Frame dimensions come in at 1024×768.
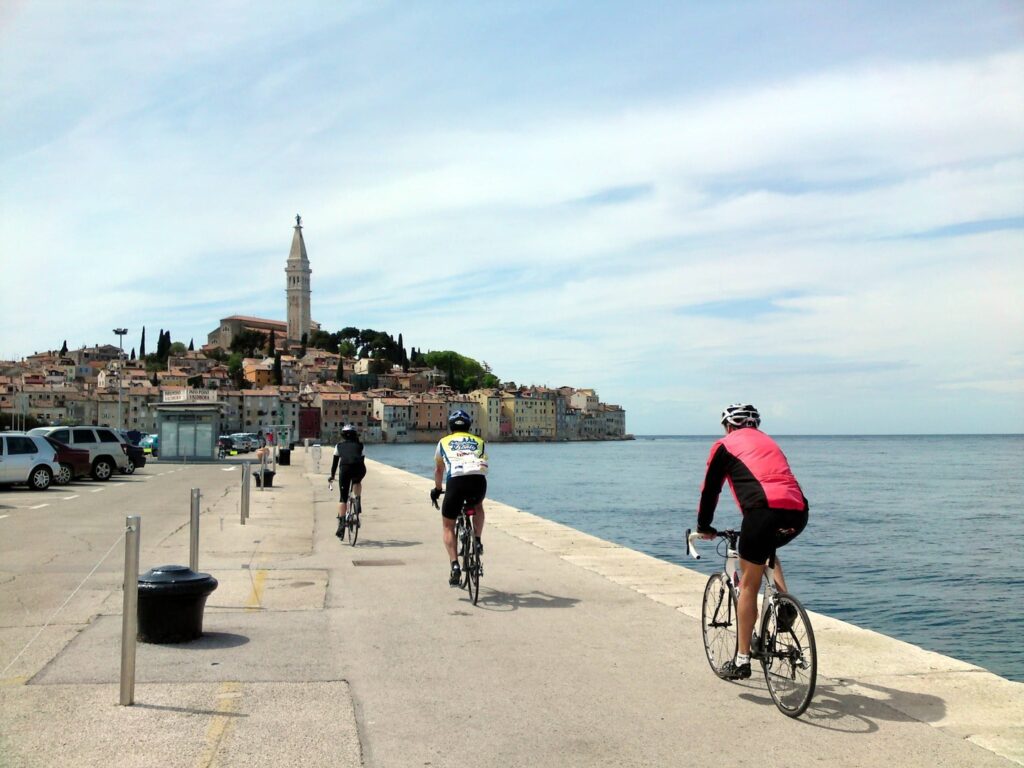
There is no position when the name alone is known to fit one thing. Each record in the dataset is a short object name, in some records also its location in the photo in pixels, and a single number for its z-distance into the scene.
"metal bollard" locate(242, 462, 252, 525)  18.63
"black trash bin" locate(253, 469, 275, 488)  29.33
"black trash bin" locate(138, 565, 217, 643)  7.35
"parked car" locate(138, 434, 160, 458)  60.55
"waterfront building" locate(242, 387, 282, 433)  181.00
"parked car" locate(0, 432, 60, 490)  26.25
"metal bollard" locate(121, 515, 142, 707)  5.72
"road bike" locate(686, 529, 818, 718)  5.59
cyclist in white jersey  9.55
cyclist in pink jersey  5.81
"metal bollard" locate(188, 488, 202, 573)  10.30
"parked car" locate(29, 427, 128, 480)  32.69
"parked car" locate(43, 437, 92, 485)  29.14
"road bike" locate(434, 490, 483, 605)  9.59
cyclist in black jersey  14.51
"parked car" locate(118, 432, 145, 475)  37.53
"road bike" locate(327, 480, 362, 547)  14.88
